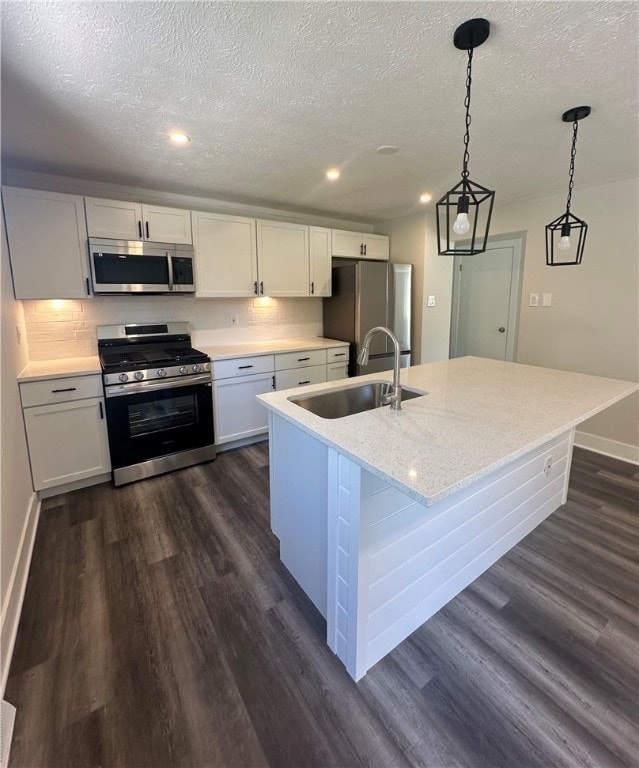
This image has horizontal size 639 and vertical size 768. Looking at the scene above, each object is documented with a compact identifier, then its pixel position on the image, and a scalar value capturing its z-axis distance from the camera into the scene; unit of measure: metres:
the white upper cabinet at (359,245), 4.01
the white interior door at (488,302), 3.90
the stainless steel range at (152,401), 2.70
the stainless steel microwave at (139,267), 2.71
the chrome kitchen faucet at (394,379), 1.58
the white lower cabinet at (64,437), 2.46
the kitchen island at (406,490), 1.18
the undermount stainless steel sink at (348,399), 1.88
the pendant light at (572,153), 1.86
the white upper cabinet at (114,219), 2.67
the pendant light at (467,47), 1.29
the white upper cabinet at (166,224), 2.91
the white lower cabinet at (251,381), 3.23
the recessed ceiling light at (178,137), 2.10
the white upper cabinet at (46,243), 2.43
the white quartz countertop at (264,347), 3.29
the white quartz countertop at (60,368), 2.44
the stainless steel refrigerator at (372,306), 3.82
